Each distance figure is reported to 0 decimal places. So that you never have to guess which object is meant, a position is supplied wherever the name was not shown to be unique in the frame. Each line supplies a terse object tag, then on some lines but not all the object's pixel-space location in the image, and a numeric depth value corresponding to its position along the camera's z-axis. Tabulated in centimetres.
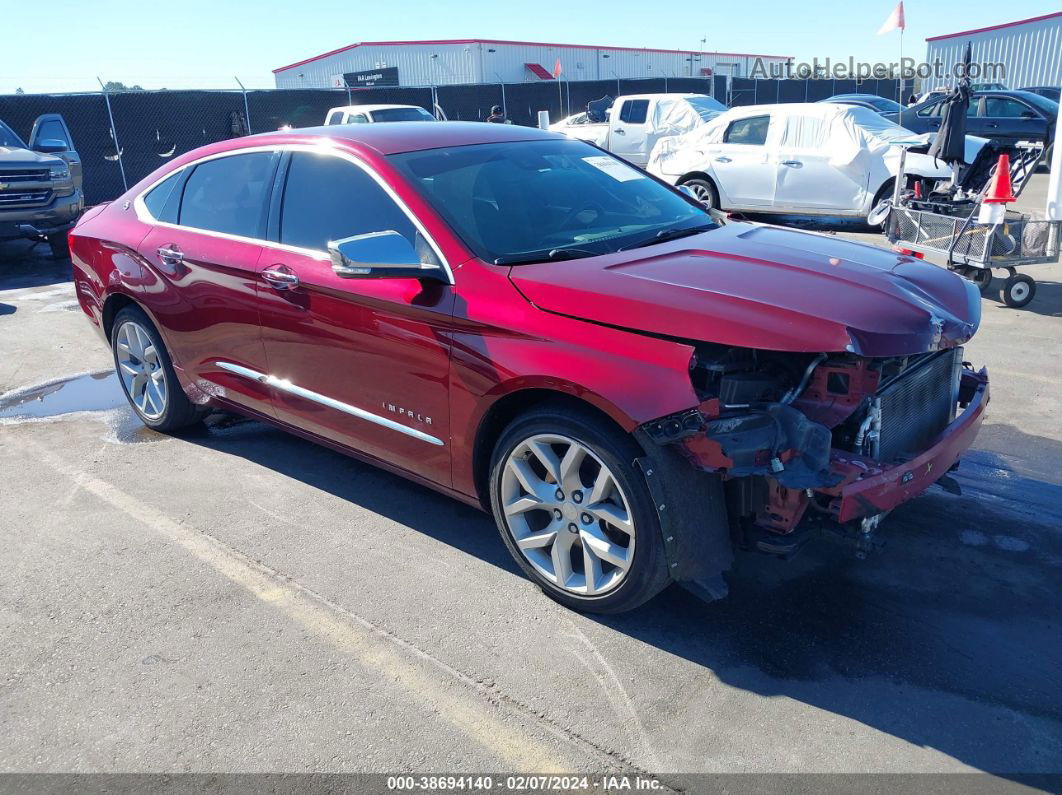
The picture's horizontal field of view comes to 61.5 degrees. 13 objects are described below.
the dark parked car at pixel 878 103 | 1902
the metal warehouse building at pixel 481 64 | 4381
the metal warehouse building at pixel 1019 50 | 3631
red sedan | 299
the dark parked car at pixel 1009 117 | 1900
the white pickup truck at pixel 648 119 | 1745
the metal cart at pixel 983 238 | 769
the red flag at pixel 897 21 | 1664
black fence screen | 1788
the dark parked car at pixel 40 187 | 1156
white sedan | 1144
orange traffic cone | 761
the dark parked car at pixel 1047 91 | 2326
